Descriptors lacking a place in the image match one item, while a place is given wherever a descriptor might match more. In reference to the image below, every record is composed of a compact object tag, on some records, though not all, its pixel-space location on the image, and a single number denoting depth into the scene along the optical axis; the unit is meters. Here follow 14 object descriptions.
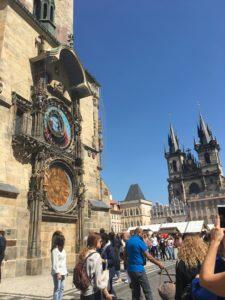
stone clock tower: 10.85
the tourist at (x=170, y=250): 19.52
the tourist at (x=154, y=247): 18.24
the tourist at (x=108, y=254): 7.12
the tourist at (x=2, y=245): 8.33
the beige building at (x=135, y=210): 91.38
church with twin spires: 85.50
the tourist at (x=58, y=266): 5.94
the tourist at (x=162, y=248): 18.81
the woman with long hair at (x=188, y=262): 3.33
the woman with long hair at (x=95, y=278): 3.88
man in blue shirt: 5.61
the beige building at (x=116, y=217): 78.70
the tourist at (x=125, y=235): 8.30
